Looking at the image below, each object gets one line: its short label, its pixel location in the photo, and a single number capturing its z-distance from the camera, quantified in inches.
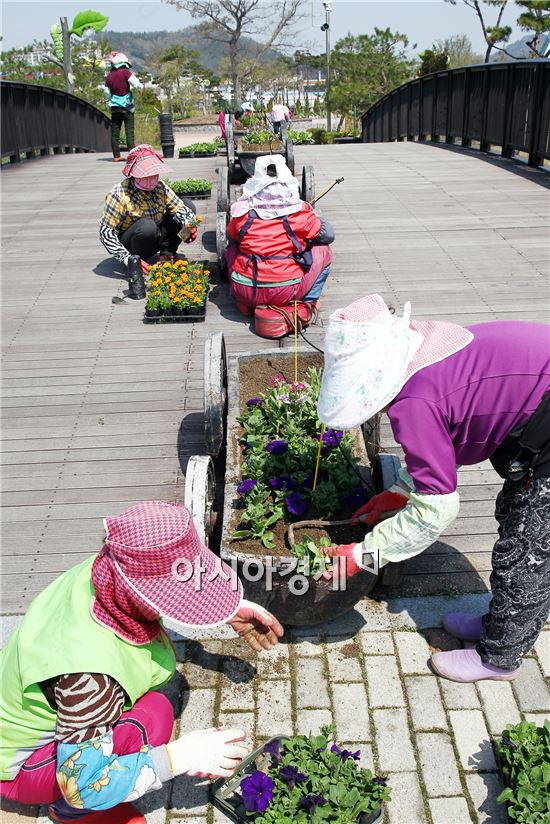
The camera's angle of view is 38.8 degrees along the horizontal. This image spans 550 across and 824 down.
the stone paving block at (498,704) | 108.2
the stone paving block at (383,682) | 112.4
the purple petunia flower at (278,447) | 136.8
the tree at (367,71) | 1424.7
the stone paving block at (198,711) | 109.7
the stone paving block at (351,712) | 107.3
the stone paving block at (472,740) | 102.7
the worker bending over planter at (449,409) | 92.9
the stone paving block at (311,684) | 112.4
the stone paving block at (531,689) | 110.6
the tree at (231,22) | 1194.0
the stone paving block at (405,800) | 96.0
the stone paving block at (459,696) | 111.0
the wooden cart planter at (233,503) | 113.7
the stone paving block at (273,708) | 108.5
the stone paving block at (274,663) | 117.7
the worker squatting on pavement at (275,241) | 207.9
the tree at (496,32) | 1392.7
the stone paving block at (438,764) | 99.7
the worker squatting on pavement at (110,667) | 75.0
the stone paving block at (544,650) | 117.0
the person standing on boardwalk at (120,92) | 438.9
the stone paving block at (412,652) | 117.9
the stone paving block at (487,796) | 95.9
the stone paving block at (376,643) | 121.0
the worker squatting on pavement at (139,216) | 253.8
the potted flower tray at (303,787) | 85.3
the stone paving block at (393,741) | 102.7
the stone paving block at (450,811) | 95.8
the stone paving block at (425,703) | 108.6
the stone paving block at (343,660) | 116.7
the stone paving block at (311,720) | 108.3
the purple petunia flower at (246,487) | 128.3
